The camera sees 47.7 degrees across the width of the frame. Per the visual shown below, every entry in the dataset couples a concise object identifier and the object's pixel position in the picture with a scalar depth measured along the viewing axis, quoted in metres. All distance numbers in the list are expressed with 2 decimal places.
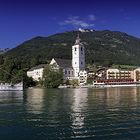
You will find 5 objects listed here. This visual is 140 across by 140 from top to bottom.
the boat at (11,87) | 55.22
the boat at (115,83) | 86.67
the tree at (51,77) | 72.34
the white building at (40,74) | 94.50
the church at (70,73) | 93.01
